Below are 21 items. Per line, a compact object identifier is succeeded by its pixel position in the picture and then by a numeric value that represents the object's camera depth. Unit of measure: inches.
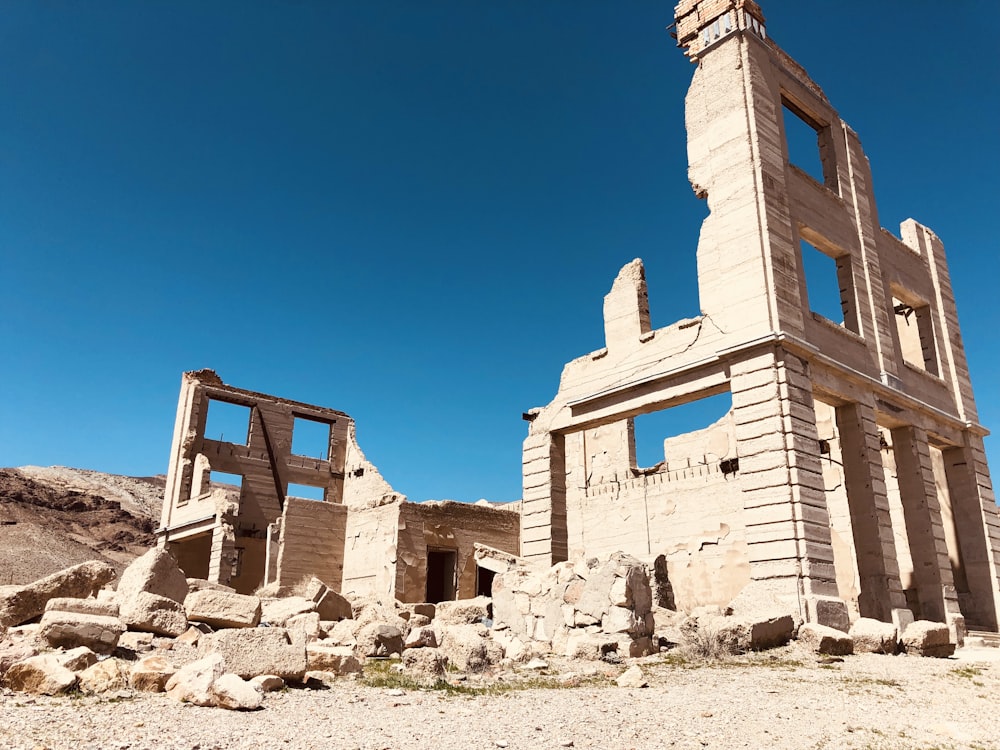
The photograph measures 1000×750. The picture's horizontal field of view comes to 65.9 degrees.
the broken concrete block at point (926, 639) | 360.8
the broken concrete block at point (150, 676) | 222.8
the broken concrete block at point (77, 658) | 233.6
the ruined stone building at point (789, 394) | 444.5
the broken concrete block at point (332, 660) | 271.1
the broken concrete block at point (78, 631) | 264.2
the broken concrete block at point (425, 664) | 270.8
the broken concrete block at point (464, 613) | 435.8
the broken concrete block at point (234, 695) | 202.5
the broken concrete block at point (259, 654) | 235.1
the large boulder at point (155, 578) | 354.9
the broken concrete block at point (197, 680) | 206.4
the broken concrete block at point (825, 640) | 337.4
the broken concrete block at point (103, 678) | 217.9
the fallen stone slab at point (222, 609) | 338.3
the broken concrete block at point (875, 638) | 352.2
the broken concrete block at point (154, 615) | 310.8
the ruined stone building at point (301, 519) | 786.2
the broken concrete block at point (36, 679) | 213.8
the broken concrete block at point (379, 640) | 329.1
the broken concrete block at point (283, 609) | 401.1
